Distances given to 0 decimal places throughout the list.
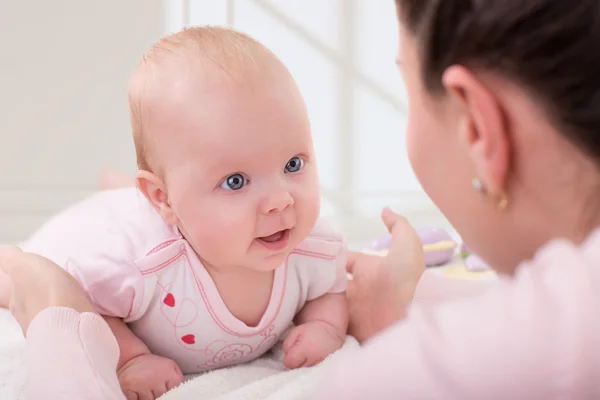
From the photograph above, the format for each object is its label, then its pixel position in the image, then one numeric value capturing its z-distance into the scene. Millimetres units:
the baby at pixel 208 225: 969
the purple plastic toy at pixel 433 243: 1641
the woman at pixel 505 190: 501
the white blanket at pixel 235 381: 944
